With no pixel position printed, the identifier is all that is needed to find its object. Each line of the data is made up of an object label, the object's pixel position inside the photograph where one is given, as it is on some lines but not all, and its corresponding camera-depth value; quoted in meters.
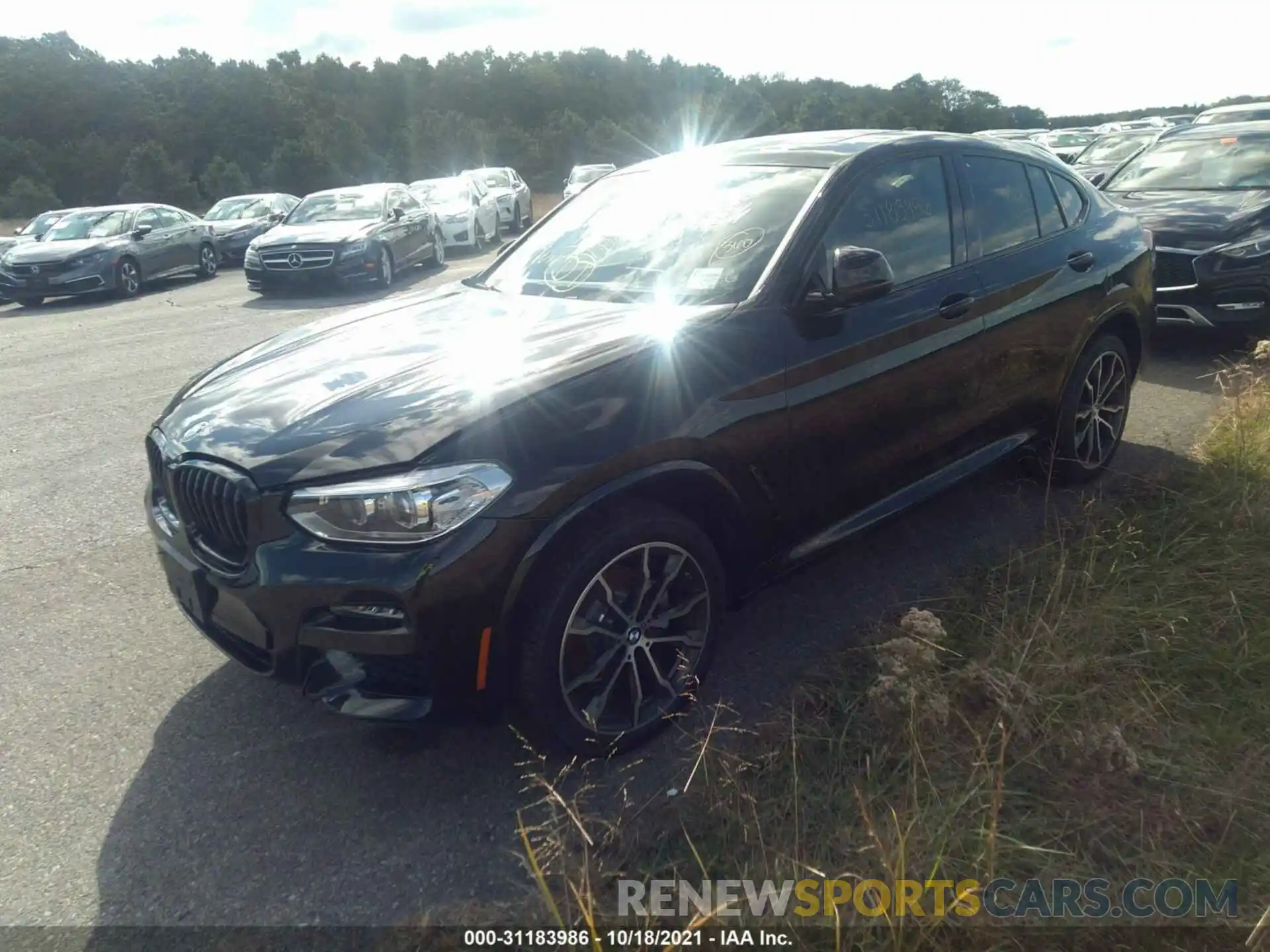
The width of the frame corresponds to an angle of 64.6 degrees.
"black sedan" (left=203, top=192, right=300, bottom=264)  21.45
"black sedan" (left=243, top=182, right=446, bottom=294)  14.64
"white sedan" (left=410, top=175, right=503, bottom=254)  19.34
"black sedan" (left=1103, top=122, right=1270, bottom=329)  7.39
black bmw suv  2.72
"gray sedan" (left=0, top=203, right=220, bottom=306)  15.91
